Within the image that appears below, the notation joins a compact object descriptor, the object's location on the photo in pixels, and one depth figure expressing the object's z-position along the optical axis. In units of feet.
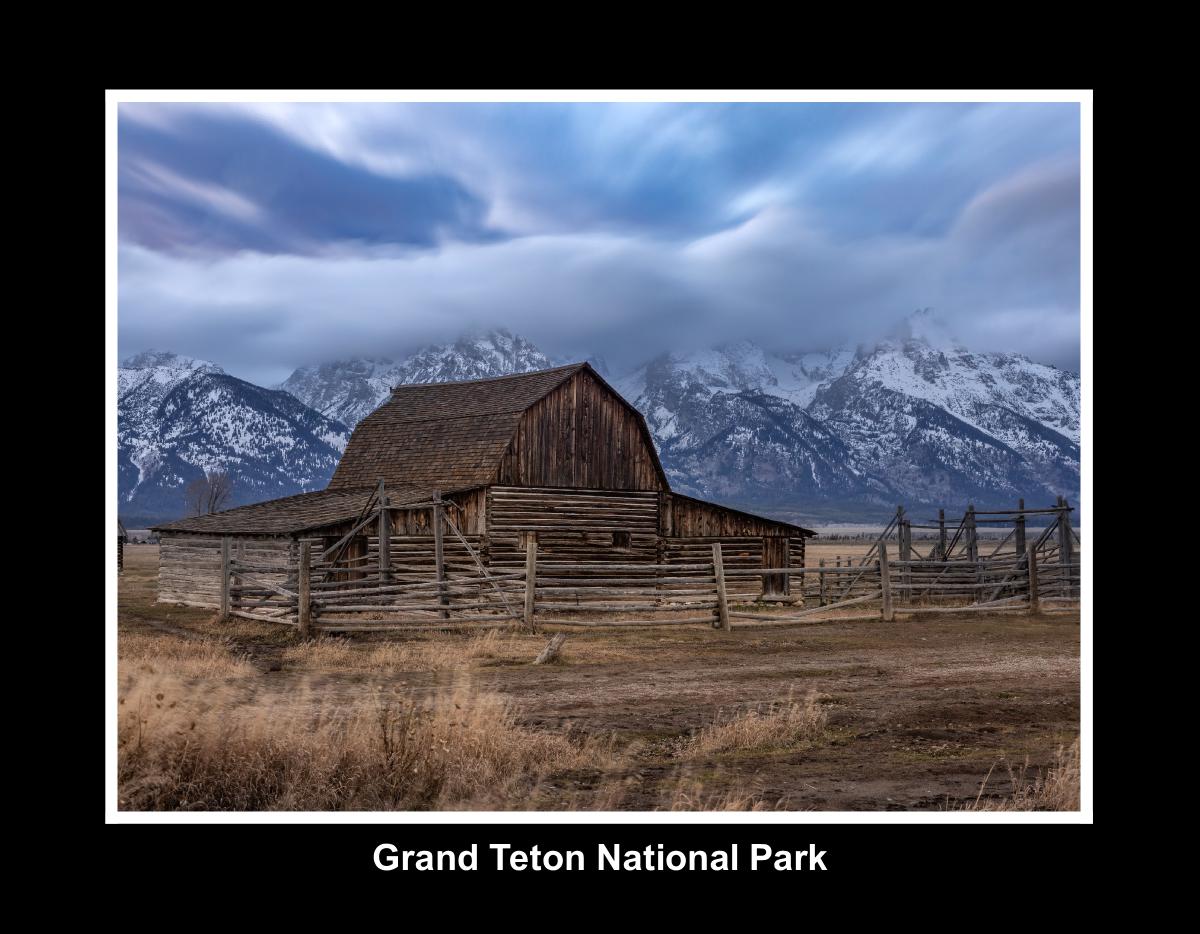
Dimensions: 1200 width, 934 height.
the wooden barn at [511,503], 101.35
